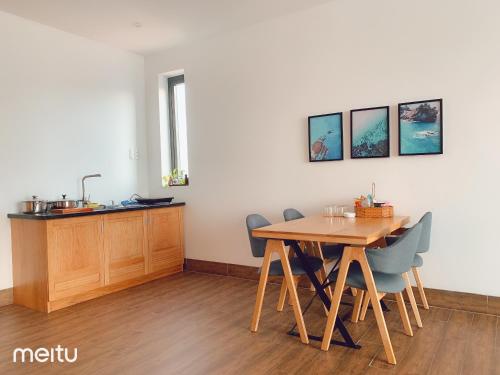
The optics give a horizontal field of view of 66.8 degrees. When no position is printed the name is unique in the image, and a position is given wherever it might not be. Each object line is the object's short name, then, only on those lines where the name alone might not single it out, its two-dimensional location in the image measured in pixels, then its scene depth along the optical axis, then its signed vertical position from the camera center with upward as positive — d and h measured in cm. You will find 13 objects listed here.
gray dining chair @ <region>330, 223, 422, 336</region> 234 -58
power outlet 491 +29
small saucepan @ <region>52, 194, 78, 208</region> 380 -26
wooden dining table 234 -51
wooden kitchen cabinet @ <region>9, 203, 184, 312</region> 341 -77
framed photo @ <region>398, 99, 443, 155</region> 317 +37
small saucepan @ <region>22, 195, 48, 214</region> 366 -27
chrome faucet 426 -4
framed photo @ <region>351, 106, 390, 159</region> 341 +35
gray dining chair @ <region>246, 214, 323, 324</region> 290 -71
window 510 +69
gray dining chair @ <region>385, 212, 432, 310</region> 285 -57
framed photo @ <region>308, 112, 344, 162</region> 365 +34
